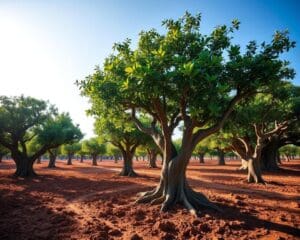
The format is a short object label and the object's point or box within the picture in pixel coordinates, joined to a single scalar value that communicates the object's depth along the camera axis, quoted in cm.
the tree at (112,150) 6943
